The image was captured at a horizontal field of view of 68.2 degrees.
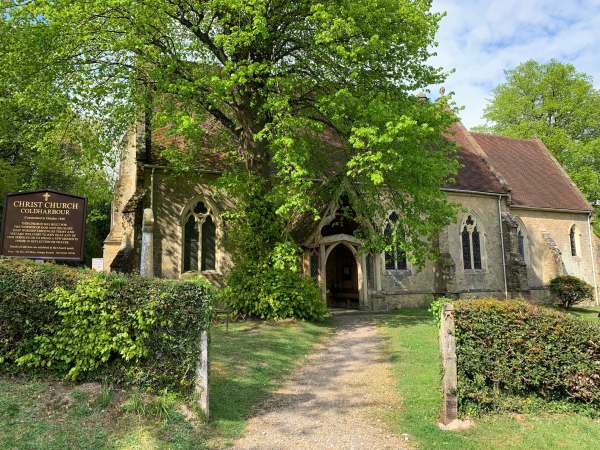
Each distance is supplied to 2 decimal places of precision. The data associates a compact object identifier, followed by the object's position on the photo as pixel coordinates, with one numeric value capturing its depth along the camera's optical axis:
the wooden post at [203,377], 6.11
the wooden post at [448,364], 6.30
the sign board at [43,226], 8.66
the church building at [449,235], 17.34
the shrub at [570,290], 22.23
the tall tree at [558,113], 33.38
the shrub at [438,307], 6.74
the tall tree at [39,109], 12.71
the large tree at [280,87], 11.91
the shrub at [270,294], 13.91
